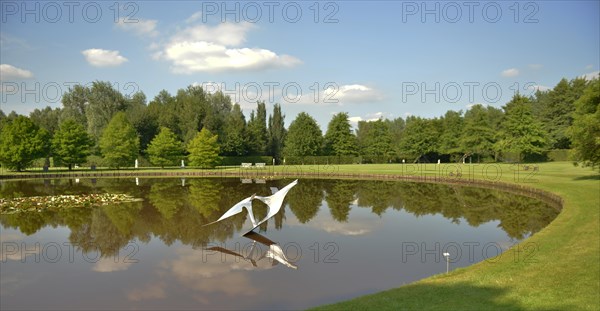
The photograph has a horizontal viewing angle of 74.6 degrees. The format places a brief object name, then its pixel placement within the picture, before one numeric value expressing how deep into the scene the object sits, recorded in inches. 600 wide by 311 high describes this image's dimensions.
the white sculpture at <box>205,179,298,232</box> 657.6
